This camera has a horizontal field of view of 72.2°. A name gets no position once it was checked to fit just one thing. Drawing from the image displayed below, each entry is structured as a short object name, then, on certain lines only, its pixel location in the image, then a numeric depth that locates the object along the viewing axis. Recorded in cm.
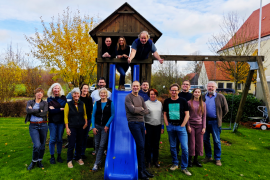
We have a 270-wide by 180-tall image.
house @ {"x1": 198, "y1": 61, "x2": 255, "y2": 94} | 1954
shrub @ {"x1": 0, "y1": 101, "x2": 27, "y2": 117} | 1366
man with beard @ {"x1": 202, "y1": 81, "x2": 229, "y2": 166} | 500
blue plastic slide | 393
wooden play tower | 652
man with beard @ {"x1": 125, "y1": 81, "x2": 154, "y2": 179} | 408
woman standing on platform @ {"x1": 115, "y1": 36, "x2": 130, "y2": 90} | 606
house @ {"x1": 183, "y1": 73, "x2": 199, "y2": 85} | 2111
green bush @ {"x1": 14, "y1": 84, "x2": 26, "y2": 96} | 1536
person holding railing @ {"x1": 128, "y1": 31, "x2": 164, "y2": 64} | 520
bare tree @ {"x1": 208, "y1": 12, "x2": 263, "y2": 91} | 1466
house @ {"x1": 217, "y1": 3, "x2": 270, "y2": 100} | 1499
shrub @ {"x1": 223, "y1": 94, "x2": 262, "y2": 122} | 1136
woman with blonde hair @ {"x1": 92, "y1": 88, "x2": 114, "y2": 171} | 453
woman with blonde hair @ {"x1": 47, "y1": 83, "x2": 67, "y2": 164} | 464
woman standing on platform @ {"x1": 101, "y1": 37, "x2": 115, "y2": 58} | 628
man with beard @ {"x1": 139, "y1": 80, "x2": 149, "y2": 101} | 500
